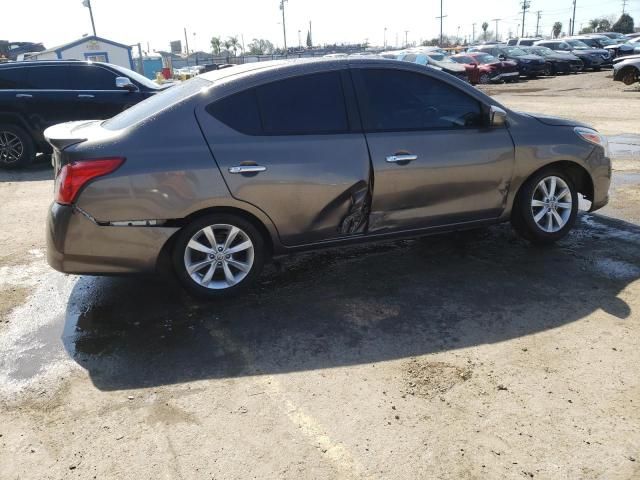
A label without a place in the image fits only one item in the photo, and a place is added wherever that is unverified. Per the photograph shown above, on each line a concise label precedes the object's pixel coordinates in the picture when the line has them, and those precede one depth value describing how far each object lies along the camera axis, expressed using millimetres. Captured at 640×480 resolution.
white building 31109
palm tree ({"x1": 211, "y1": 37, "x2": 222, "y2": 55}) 100188
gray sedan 3807
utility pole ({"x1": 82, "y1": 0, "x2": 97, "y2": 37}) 40406
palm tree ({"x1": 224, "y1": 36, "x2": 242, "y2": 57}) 108188
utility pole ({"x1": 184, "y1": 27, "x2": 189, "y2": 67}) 100356
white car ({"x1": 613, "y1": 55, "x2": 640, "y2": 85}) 20984
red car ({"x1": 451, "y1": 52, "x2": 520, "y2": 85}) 27703
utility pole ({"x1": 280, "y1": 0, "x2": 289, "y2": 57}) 65000
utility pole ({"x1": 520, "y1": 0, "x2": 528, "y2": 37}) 118062
